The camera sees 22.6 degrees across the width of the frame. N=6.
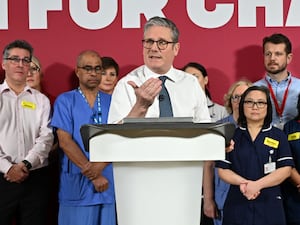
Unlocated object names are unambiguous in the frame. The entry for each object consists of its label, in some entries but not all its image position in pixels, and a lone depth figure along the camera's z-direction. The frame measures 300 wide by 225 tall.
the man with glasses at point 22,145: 4.52
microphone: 3.04
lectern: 2.26
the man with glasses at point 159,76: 2.99
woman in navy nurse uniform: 4.05
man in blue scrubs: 4.52
